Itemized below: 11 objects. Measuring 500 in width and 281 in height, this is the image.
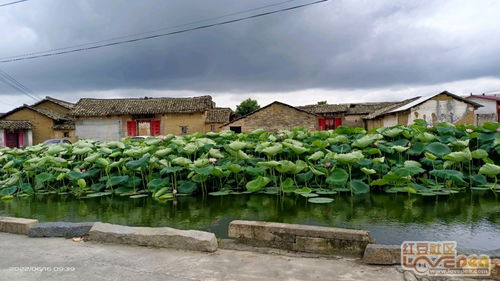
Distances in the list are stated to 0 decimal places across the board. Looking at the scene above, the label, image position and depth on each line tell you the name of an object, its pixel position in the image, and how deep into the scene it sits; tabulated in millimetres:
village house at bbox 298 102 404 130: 28547
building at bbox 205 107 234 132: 25734
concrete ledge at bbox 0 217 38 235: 4194
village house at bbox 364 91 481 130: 19484
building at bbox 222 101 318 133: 23797
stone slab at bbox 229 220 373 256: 3170
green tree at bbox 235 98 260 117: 40938
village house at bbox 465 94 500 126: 27781
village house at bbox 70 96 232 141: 25562
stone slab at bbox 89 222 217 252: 3354
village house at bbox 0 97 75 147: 27344
